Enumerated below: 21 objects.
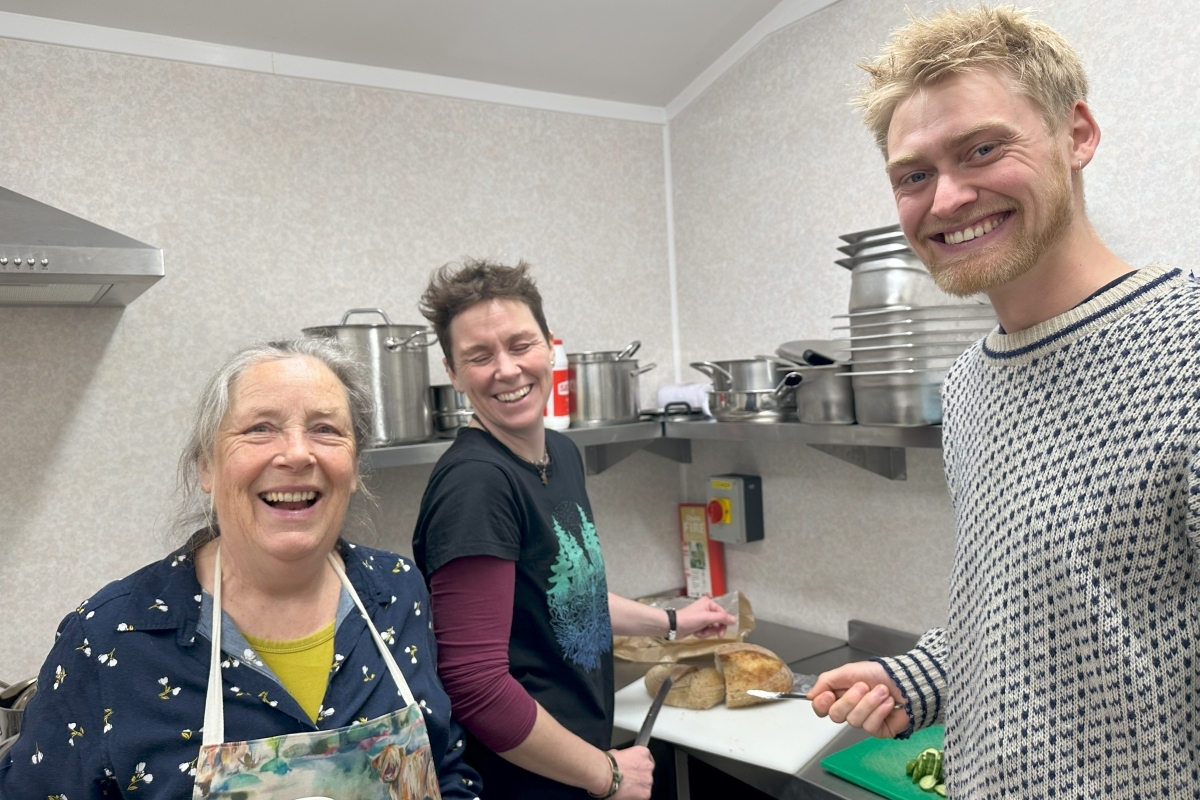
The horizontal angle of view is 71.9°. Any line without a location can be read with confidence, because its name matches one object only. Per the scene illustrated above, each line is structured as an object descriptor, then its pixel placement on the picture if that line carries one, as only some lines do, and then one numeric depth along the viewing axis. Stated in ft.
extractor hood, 4.08
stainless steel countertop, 4.69
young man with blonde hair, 2.38
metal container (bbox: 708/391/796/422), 6.05
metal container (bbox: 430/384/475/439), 6.03
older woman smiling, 2.93
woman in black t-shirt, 3.87
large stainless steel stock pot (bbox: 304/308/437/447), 5.43
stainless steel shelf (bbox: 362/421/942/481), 5.09
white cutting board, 5.00
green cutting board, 4.45
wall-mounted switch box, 7.34
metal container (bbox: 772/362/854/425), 5.33
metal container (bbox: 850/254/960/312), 4.80
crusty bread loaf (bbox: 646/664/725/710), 5.68
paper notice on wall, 7.80
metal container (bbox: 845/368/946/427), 4.77
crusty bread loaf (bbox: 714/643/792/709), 5.57
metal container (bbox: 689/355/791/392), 6.15
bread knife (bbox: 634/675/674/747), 5.16
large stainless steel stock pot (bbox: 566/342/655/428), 6.68
